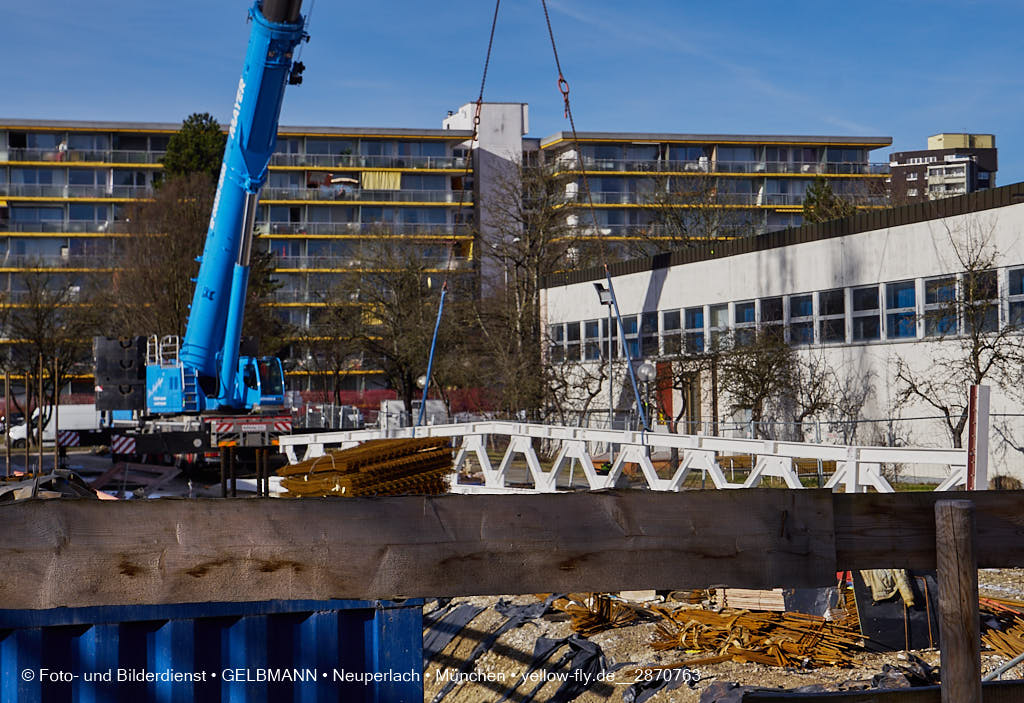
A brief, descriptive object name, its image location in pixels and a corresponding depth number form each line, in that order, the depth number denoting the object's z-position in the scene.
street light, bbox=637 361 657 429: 27.80
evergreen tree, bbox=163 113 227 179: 64.38
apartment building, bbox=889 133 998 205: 111.72
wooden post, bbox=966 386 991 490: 9.04
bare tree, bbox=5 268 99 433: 48.88
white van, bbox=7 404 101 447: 44.91
